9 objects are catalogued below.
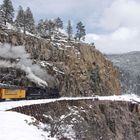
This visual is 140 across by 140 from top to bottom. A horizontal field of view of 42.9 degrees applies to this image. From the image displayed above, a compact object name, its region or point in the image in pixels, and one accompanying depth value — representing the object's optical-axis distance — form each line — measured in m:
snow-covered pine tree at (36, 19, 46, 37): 53.51
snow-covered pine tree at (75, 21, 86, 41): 54.74
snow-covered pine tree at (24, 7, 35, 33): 47.43
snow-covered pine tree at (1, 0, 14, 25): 40.09
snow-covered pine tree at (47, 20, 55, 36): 52.00
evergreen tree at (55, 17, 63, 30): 57.30
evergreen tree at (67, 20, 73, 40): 55.69
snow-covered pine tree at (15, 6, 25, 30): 47.32
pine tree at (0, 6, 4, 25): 39.67
